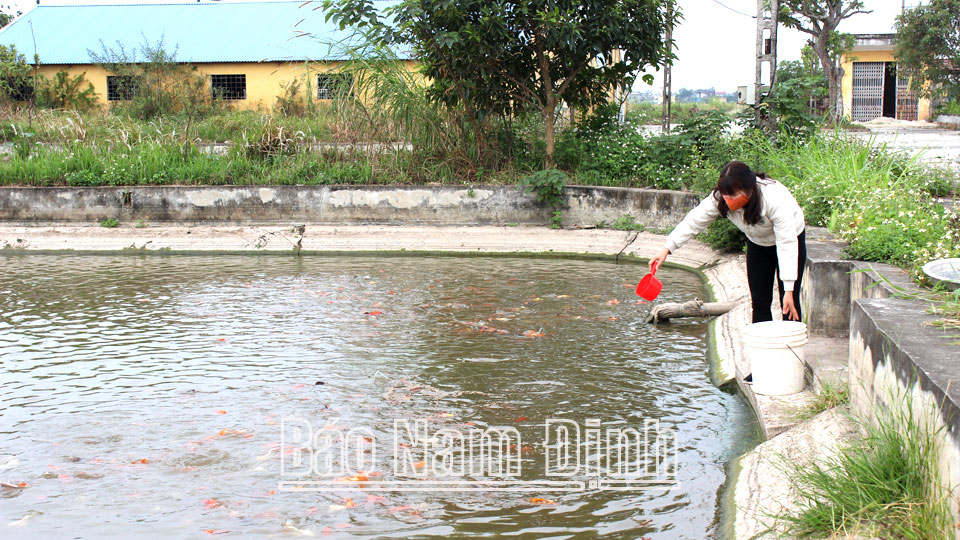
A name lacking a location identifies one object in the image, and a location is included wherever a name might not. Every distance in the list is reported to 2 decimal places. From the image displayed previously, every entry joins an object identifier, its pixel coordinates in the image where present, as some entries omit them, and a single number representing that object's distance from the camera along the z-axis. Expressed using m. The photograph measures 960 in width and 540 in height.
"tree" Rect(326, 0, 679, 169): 13.20
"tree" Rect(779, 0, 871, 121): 32.06
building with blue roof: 29.27
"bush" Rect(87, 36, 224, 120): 27.28
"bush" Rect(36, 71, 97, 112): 29.05
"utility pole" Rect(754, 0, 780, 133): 13.45
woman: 5.38
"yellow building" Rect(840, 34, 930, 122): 37.28
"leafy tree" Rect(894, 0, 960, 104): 30.70
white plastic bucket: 5.45
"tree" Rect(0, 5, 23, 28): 39.00
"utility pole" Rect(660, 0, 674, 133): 19.83
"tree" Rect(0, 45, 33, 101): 26.25
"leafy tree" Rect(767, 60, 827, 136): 13.09
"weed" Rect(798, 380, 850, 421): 5.05
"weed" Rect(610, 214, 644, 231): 13.24
